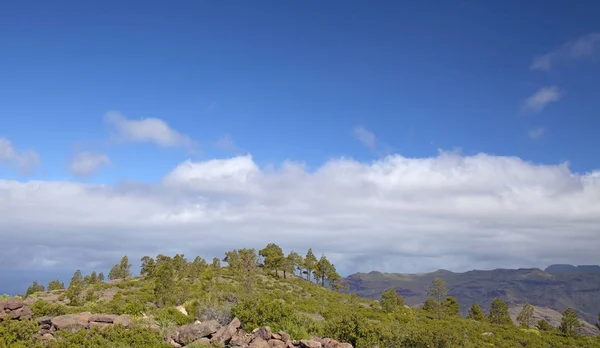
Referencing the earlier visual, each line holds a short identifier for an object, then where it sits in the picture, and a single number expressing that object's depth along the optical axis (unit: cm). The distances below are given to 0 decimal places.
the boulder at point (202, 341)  2551
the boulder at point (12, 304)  2831
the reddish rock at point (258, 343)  2381
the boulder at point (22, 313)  2787
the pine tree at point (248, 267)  7462
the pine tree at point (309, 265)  11077
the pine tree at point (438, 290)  8524
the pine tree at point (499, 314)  7743
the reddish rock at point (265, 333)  2528
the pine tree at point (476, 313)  7844
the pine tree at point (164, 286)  5050
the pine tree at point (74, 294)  5583
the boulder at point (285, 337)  2534
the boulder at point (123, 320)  2805
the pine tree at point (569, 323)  7142
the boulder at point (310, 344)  2406
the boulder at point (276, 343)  2424
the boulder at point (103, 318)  2867
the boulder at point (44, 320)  2833
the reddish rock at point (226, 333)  2667
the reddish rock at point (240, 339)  2556
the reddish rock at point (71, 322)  2750
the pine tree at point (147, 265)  9042
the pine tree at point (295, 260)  10831
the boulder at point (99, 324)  2700
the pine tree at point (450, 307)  8031
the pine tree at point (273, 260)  10181
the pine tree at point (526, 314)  8374
